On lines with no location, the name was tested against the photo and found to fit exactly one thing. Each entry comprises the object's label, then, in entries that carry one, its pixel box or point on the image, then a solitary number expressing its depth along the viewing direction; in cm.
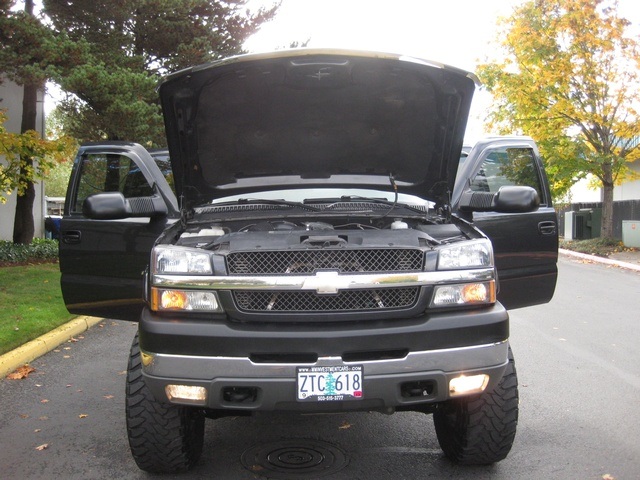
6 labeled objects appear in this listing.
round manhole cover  373
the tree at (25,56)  1362
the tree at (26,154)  1129
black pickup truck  314
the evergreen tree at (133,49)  1478
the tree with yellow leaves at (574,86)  1956
